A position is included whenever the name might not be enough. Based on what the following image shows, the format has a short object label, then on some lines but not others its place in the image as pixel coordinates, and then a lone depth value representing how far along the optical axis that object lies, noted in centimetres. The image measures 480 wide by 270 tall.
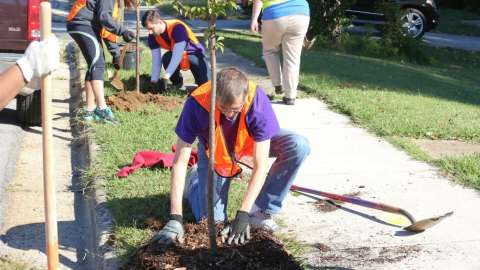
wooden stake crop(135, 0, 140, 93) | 1255
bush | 2226
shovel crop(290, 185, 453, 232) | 761
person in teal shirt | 1316
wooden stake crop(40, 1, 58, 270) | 534
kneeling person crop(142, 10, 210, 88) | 1304
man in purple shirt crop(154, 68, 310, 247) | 662
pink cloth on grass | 915
